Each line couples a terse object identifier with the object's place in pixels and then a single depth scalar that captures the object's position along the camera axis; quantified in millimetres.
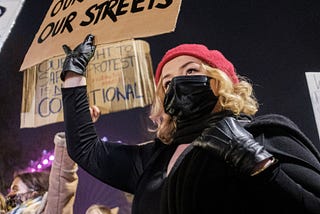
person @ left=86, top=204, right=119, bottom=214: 1436
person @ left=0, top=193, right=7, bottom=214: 1655
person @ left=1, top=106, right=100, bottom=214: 1429
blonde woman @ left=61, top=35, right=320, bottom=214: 682
